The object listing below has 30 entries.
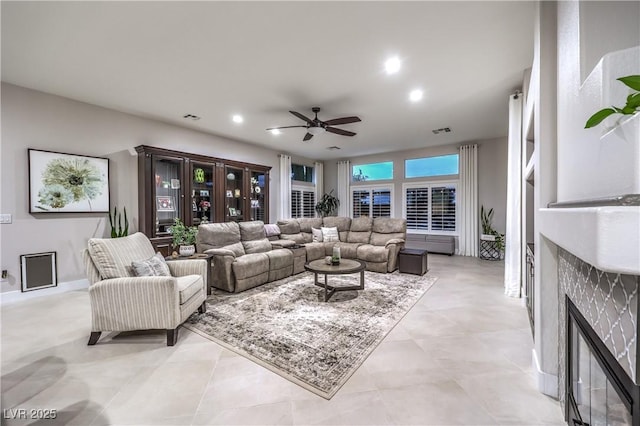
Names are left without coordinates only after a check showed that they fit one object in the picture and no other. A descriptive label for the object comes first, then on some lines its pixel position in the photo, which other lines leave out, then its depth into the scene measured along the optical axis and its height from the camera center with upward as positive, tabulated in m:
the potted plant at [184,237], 3.70 -0.38
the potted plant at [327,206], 8.68 +0.16
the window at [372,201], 8.14 +0.28
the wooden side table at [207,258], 3.54 -0.62
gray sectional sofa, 3.94 -0.66
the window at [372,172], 8.16 +1.23
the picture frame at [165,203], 4.70 +0.17
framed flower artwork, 3.71 +0.46
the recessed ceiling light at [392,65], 2.94 +1.66
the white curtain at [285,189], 7.48 +0.63
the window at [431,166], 7.16 +1.22
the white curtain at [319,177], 8.98 +1.14
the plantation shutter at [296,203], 8.17 +0.26
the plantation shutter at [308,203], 8.57 +0.26
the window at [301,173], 8.26 +1.23
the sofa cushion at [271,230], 5.57 -0.40
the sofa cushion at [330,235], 6.03 -0.55
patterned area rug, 2.09 -1.19
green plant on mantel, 0.63 +0.27
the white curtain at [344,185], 8.69 +0.84
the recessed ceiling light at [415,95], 3.75 +1.67
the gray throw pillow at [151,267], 2.59 -0.55
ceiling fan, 3.90 +1.31
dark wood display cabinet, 4.53 +0.43
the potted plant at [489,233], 6.13 -0.57
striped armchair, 2.39 -0.77
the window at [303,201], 8.22 +0.32
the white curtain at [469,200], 6.66 +0.24
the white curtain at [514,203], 3.66 +0.08
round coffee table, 3.57 -0.80
